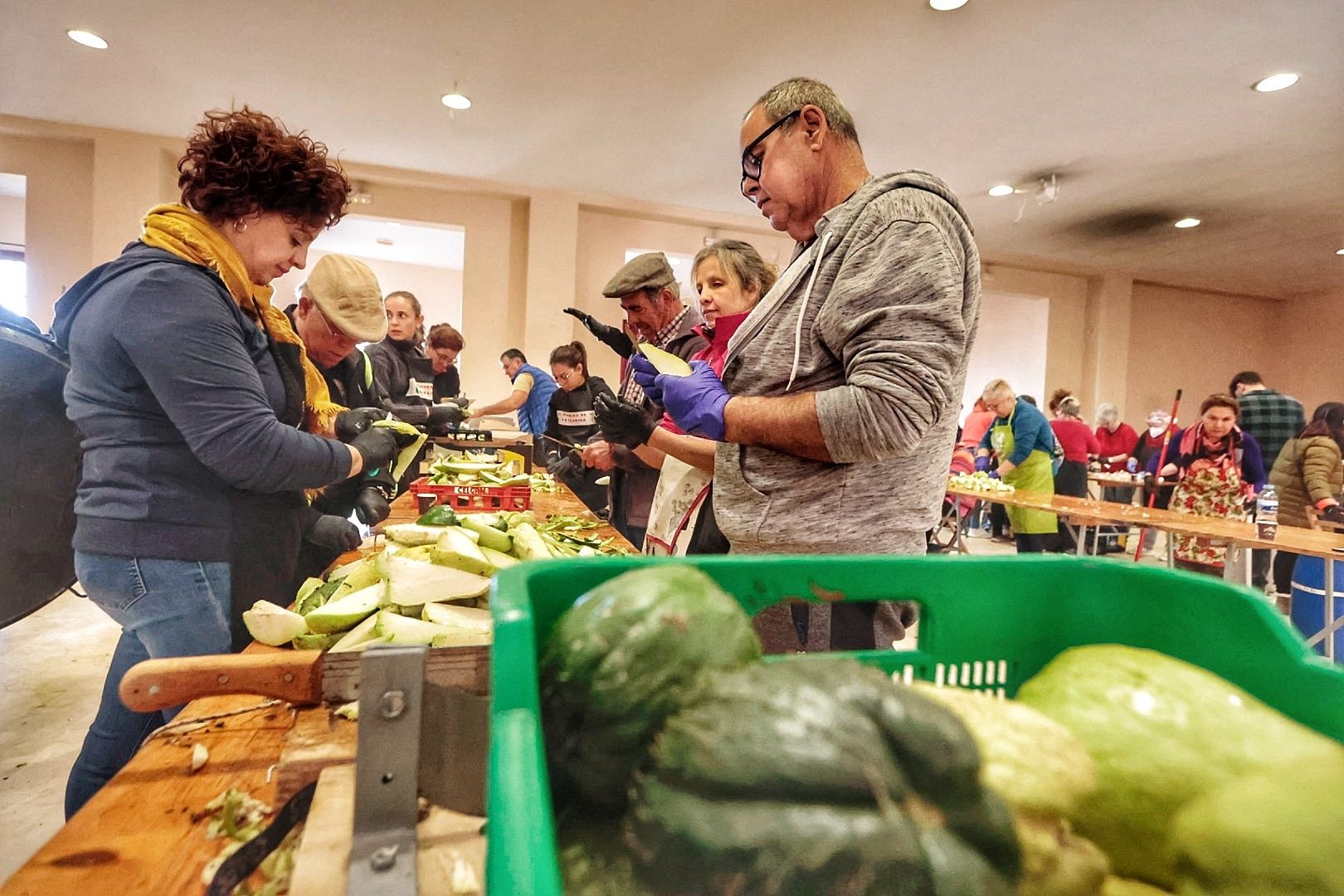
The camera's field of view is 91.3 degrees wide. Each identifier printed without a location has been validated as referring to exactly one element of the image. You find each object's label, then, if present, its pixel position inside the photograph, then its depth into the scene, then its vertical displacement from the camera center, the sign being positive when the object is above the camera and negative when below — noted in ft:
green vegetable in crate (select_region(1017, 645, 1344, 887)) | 1.16 -0.53
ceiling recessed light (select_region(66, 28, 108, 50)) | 15.37 +8.77
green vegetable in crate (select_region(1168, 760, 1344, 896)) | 0.96 -0.58
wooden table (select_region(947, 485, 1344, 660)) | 11.11 -1.40
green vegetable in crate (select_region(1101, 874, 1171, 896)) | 1.13 -0.76
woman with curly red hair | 4.00 -0.16
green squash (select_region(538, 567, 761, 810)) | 1.24 -0.47
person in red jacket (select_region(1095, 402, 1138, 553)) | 29.25 +0.53
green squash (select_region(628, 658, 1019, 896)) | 0.95 -0.57
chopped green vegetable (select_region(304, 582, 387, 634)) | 3.64 -1.08
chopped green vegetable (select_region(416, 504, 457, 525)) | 5.60 -0.80
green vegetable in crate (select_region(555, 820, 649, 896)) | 1.03 -0.73
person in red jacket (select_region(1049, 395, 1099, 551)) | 24.09 +0.12
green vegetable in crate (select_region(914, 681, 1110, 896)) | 1.09 -0.59
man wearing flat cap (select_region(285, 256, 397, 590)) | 6.58 +1.00
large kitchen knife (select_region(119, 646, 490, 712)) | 2.43 -1.09
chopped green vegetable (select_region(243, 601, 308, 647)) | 3.58 -1.13
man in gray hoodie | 3.43 +0.36
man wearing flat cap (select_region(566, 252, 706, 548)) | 8.50 +1.39
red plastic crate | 7.84 -0.85
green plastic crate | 1.34 -0.41
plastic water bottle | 11.84 -0.97
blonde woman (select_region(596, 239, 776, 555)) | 5.48 +0.01
